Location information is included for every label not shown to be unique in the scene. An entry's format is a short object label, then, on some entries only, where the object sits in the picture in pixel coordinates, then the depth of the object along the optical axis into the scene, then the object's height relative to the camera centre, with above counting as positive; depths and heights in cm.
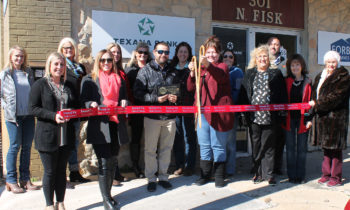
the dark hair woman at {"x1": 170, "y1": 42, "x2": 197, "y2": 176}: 485 -47
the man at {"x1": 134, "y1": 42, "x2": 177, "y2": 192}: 430 -21
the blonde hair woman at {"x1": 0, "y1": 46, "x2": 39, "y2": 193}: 431 -16
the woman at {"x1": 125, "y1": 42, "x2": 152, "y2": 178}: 491 -24
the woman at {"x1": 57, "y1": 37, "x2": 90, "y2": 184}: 426 +50
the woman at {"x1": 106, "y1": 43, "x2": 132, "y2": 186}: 468 +48
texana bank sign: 549 +125
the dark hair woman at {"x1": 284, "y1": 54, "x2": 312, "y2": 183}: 471 -32
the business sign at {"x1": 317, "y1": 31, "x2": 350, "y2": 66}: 745 +129
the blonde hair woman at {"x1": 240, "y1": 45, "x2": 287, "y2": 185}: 460 -1
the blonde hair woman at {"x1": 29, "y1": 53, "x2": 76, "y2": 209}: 339 -27
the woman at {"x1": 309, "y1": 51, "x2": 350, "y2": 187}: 454 -17
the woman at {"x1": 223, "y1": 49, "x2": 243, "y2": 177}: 500 +13
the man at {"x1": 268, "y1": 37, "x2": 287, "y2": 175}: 524 -64
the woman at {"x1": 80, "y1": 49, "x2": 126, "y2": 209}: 372 -22
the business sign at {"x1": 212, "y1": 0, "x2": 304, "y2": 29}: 654 +186
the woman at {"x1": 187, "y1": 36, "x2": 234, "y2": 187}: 434 -6
